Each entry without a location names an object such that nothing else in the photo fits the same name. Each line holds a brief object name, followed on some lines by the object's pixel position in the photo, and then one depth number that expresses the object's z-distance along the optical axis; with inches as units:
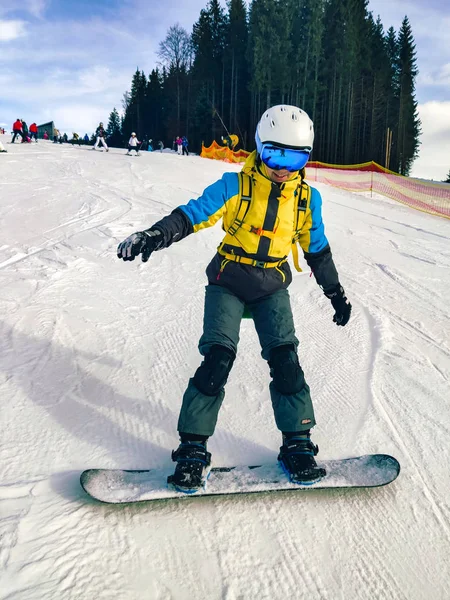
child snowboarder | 83.7
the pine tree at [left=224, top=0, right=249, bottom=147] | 1755.7
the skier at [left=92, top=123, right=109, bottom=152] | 960.3
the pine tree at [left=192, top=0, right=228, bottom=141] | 1824.6
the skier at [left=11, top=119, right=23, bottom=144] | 964.0
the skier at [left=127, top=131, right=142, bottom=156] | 847.6
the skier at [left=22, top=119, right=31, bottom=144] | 984.3
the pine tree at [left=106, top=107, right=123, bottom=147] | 3154.5
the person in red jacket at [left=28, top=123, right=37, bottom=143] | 1092.1
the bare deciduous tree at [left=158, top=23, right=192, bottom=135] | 1963.1
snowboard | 76.5
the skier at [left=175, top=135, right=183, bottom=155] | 1210.0
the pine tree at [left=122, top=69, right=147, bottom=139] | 2347.4
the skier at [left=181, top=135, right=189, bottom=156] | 1210.4
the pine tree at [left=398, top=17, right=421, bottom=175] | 1817.2
